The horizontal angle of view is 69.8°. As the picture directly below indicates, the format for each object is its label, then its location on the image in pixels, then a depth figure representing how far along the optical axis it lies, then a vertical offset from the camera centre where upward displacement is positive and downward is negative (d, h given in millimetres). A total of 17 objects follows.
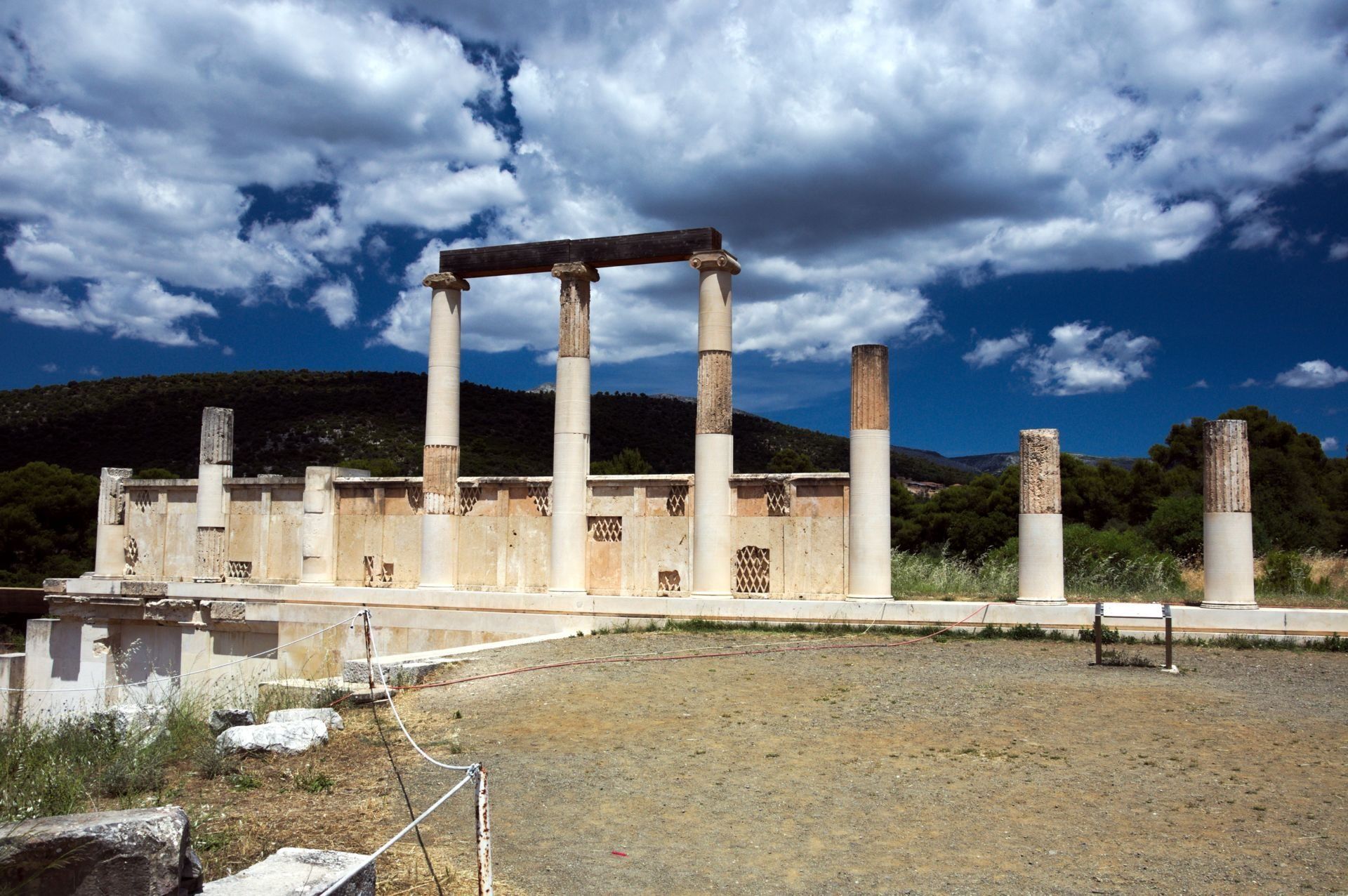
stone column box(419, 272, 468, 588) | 17266 +1541
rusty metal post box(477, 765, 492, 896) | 4258 -1427
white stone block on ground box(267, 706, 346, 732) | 8625 -1708
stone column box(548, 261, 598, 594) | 16375 +1569
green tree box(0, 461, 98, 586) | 33875 +15
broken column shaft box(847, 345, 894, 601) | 14773 +770
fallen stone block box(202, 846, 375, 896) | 4332 -1628
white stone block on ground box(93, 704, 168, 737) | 8415 -1792
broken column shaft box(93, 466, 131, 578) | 20203 -50
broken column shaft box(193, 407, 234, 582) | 19125 +496
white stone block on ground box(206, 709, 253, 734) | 8516 -1714
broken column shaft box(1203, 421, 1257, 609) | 14125 +132
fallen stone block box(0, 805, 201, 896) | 3869 -1351
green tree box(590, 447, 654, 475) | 35031 +2292
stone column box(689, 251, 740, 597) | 15562 +1511
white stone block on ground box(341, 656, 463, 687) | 10617 -1627
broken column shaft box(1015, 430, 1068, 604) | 14516 +163
